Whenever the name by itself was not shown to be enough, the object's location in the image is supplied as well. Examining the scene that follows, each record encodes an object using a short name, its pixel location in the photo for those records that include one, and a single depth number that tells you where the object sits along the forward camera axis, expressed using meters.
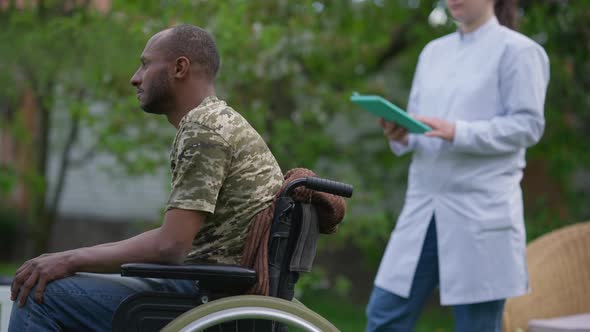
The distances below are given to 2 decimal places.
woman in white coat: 7.16
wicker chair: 8.53
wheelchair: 5.24
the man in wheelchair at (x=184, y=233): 5.41
